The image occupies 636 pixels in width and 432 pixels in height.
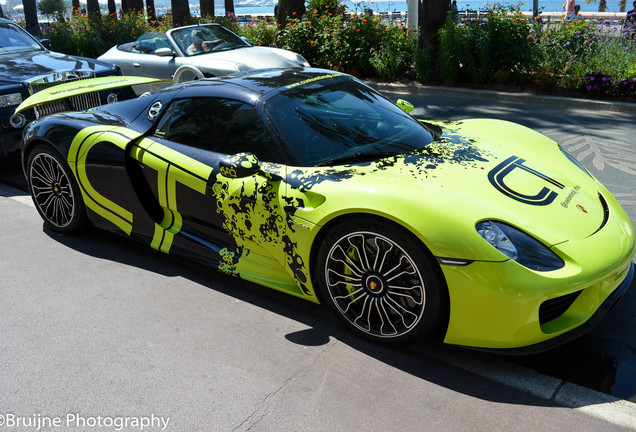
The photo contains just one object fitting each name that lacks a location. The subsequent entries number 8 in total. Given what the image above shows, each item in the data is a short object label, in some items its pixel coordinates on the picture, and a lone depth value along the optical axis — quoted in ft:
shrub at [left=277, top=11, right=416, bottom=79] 38.24
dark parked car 20.95
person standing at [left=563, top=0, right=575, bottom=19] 55.21
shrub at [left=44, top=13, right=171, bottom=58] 57.67
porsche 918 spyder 9.43
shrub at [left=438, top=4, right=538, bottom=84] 34.04
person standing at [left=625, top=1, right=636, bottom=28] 35.49
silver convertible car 30.99
